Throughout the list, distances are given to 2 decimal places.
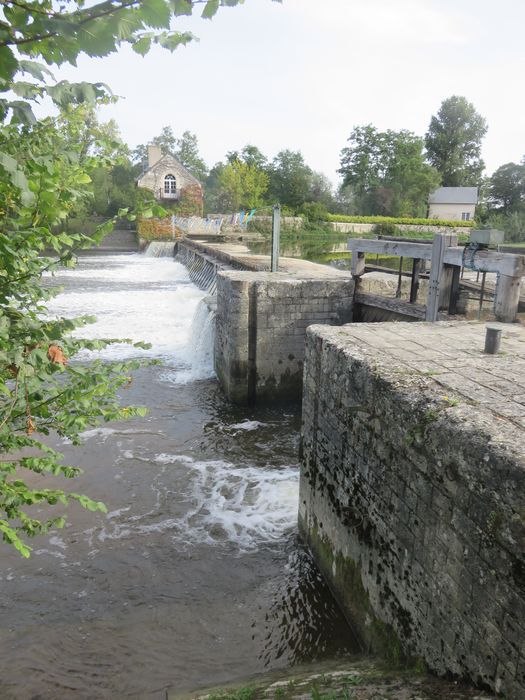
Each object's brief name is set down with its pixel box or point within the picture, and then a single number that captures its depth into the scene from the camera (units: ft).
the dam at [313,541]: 8.79
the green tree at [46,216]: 4.66
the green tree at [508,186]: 192.34
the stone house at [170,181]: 158.92
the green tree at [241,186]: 176.76
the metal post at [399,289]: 27.07
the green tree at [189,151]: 274.98
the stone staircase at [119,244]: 118.93
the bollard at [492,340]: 14.52
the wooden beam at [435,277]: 22.02
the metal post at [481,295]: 21.11
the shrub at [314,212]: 163.22
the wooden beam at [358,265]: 30.32
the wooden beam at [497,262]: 18.67
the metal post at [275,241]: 33.56
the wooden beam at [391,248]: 23.66
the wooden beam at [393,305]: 25.10
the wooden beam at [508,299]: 19.55
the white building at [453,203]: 193.98
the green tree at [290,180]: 178.19
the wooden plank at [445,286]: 22.45
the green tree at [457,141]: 215.51
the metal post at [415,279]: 24.97
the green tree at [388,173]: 185.68
